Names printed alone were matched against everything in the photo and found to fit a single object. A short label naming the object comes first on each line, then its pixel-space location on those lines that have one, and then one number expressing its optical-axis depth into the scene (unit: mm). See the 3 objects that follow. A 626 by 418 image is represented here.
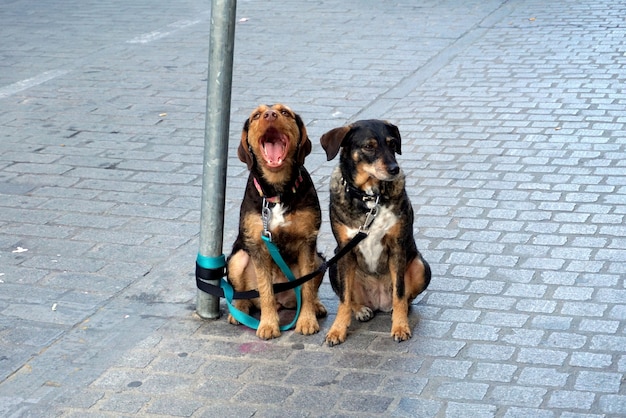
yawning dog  5195
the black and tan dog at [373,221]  5078
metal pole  5285
